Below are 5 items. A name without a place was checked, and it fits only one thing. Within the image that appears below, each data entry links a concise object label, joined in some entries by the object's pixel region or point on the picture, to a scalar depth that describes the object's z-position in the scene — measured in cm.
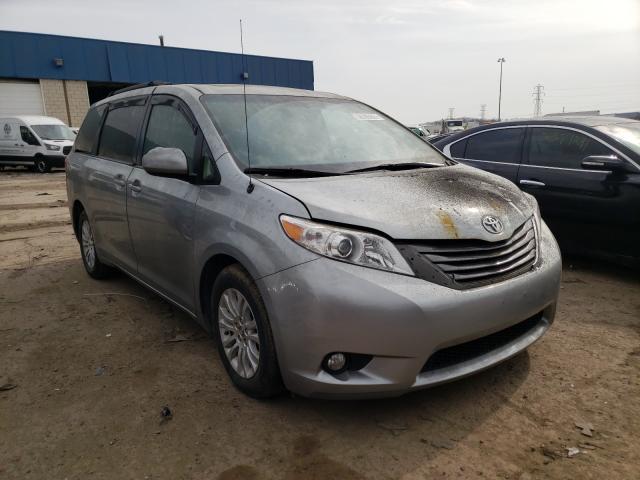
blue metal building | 2428
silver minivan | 229
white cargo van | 1809
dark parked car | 445
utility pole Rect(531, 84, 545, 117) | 8500
